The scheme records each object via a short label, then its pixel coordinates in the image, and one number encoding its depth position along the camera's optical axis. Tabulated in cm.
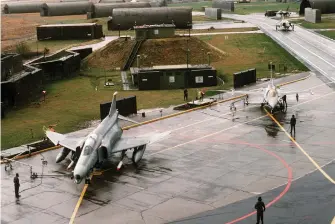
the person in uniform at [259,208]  3095
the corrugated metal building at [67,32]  13238
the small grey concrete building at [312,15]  15612
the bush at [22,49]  10919
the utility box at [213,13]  17862
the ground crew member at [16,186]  3828
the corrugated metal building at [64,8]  19300
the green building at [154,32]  10438
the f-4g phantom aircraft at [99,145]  3916
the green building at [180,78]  7975
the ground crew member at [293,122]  5225
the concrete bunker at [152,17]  13638
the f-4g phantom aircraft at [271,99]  6090
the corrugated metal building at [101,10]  17876
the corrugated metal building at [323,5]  16612
